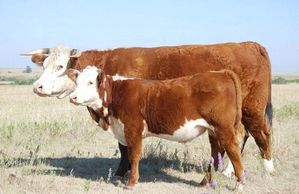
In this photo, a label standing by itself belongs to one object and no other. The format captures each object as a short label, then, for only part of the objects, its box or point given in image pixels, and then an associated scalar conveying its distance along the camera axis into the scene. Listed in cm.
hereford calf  556
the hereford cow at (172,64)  666
